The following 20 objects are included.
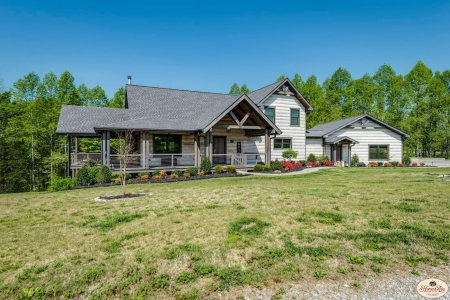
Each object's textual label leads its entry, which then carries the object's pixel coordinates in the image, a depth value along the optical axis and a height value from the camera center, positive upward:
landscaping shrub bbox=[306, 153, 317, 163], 23.69 -0.84
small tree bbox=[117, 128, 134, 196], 10.21 -0.05
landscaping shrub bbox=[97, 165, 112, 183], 14.26 -1.49
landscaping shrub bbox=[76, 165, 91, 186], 13.98 -1.58
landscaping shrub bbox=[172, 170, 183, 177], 16.09 -1.51
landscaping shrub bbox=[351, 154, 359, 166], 24.22 -1.08
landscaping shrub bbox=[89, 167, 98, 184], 14.27 -1.49
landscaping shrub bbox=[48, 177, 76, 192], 13.15 -1.93
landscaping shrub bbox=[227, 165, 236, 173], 17.14 -1.39
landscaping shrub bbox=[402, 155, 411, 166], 25.15 -1.24
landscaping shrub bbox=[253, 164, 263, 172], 18.36 -1.41
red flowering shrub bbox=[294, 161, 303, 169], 20.82 -1.37
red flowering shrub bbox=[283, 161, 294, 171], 19.20 -1.35
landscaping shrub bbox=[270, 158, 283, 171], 18.56 -1.28
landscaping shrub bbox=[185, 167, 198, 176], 16.09 -1.43
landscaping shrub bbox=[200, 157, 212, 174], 16.39 -1.11
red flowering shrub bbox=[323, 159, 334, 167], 24.16 -1.38
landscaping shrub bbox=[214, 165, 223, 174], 16.82 -1.36
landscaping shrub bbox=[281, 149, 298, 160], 21.62 -0.39
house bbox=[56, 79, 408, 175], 16.73 +1.76
